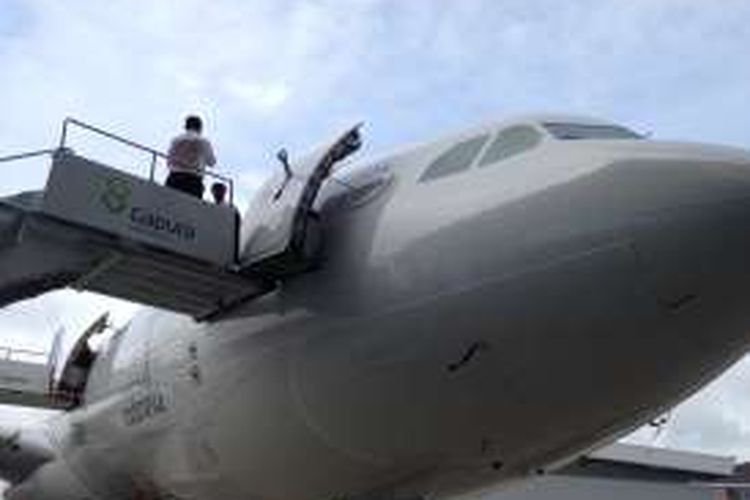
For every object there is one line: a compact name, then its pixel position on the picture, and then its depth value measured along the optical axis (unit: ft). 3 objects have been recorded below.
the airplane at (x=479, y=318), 25.77
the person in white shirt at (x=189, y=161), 37.37
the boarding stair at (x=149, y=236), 31.09
